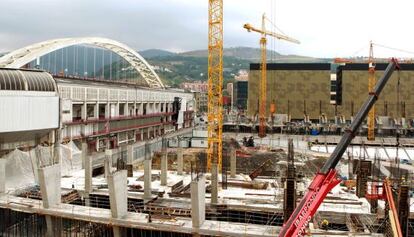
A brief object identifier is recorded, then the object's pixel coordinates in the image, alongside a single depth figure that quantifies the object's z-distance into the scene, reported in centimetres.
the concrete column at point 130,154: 3422
